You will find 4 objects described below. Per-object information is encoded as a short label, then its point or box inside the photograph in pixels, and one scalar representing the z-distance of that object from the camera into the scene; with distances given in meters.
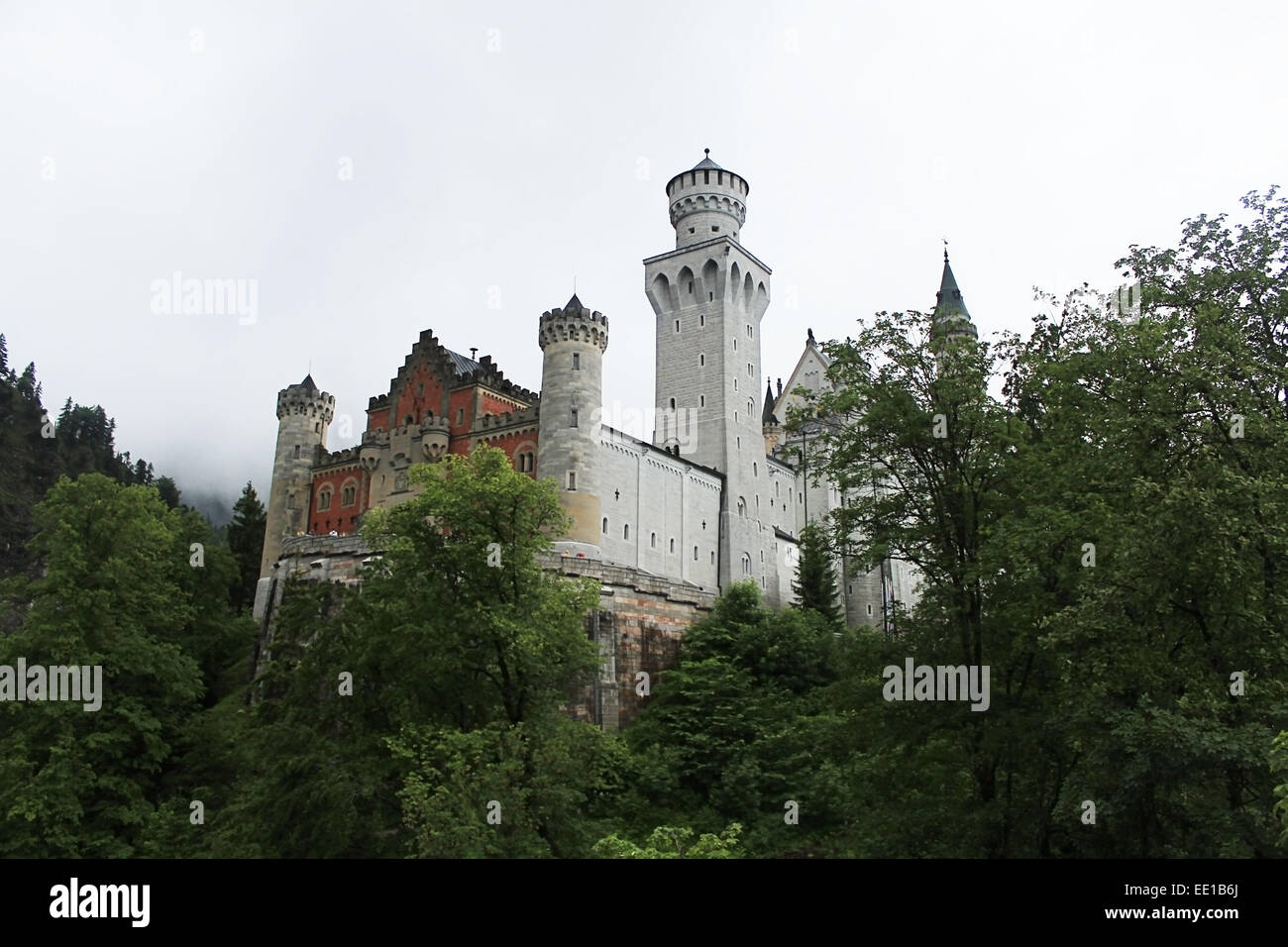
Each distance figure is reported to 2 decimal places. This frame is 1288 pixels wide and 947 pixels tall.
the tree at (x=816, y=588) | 57.38
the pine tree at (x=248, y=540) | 63.50
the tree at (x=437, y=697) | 24.59
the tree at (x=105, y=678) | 31.91
